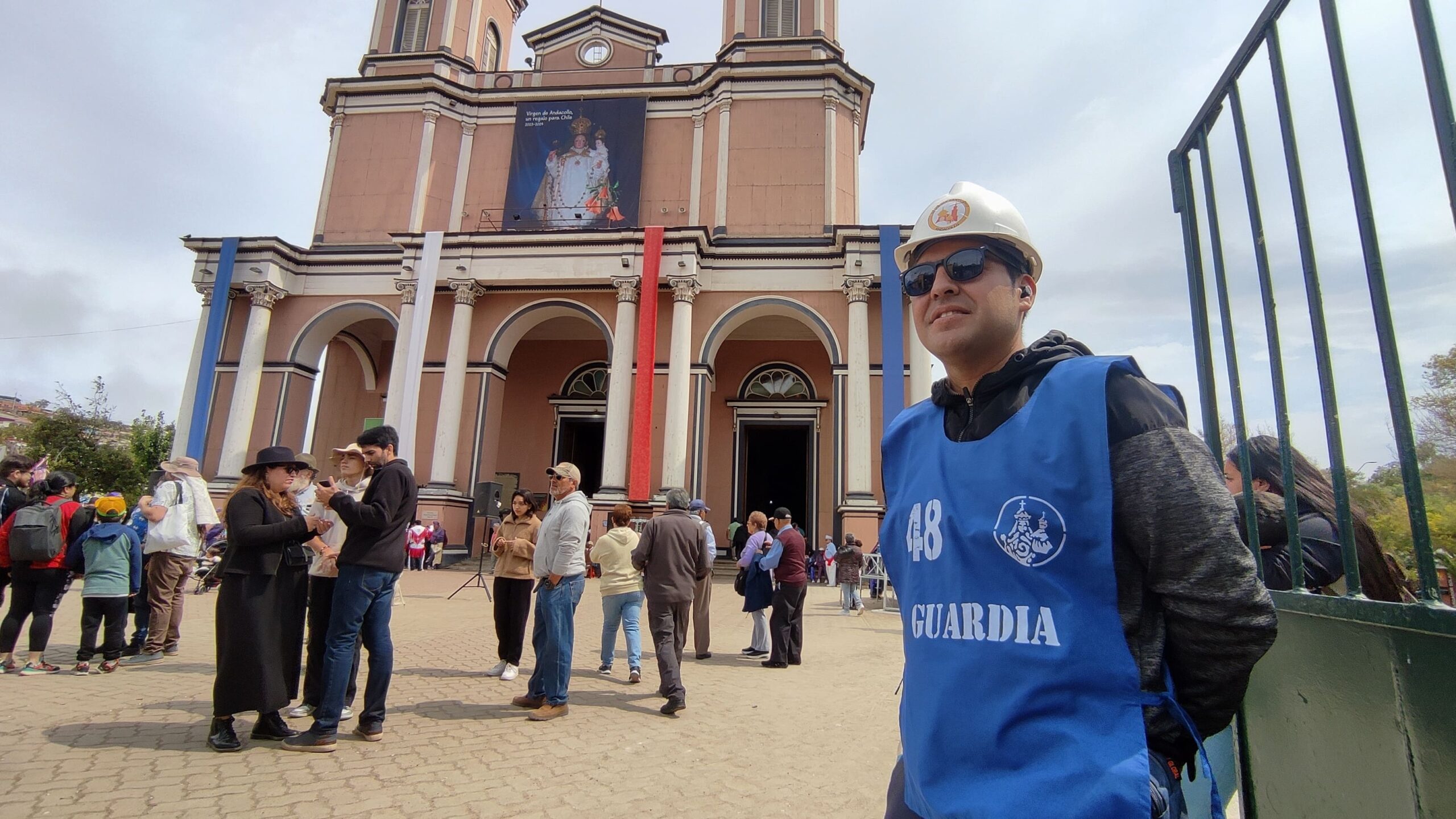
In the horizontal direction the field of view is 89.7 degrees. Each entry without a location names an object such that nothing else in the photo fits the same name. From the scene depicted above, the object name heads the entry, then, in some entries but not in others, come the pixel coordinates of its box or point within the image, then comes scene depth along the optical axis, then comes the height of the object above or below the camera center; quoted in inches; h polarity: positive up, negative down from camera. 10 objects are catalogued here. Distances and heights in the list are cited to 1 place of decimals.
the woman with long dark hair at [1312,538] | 85.7 +2.6
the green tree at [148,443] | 1364.4 +155.0
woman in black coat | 155.7 -16.8
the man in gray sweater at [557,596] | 194.1 -15.6
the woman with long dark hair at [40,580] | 217.8 -16.9
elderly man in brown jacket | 229.8 -8.1
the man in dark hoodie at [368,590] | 159.3 -12.8
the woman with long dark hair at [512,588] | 234.7 -16.4
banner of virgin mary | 793.6 +405.5
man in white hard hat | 42.8 -3.3
